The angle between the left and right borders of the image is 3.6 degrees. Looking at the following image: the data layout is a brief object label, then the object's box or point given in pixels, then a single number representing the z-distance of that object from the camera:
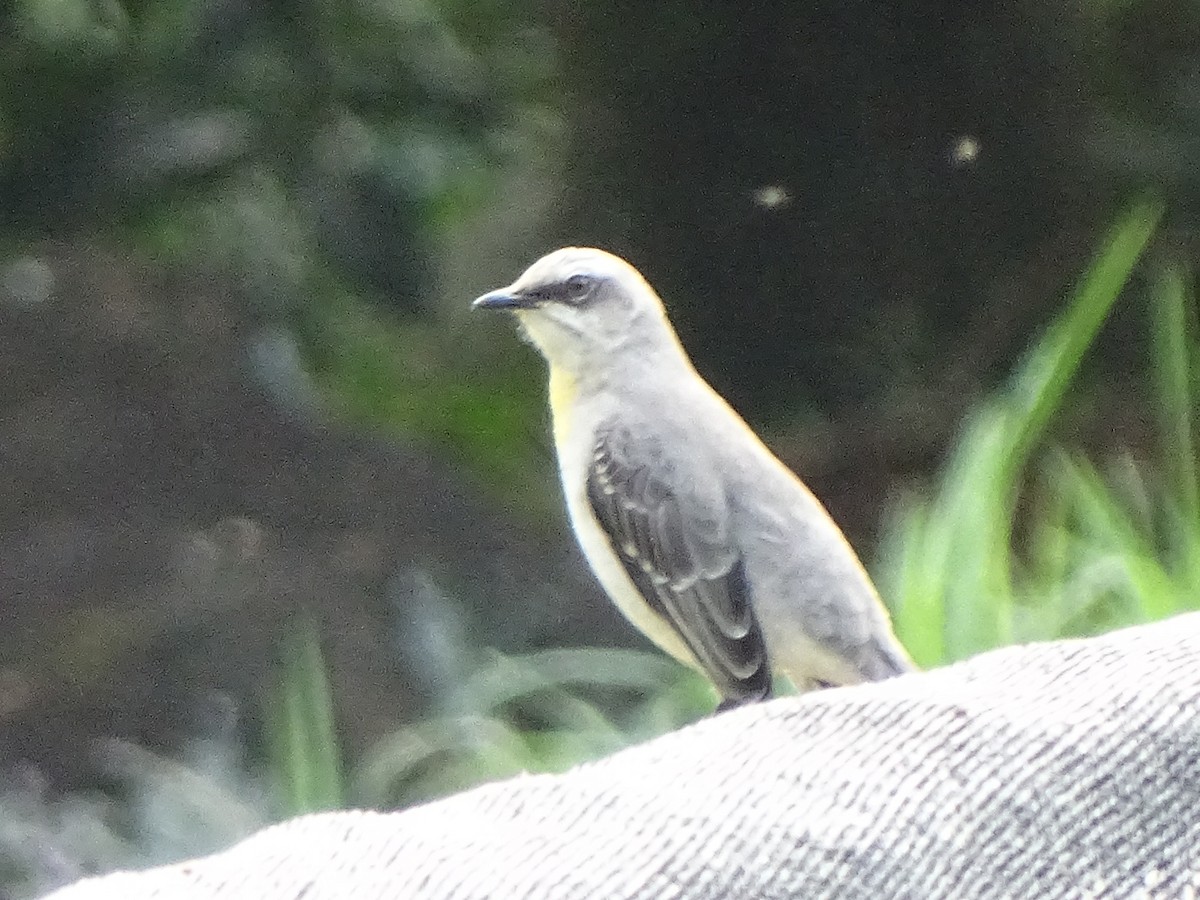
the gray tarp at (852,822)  4.39
